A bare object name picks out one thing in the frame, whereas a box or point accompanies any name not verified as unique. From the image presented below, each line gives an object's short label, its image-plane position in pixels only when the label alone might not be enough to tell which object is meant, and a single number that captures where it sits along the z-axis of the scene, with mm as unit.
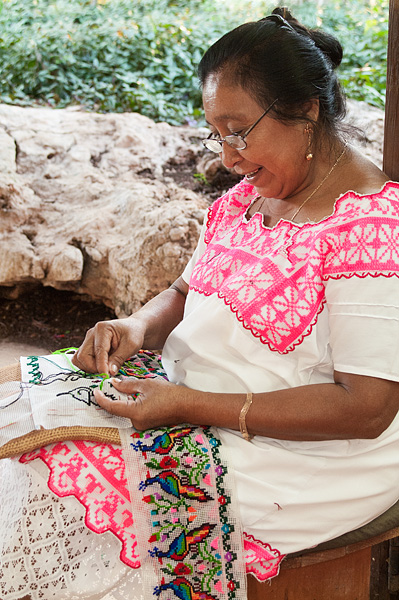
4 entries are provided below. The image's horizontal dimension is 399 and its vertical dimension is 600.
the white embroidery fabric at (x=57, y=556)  1531
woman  1548
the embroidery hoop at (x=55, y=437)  1579
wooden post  1819
